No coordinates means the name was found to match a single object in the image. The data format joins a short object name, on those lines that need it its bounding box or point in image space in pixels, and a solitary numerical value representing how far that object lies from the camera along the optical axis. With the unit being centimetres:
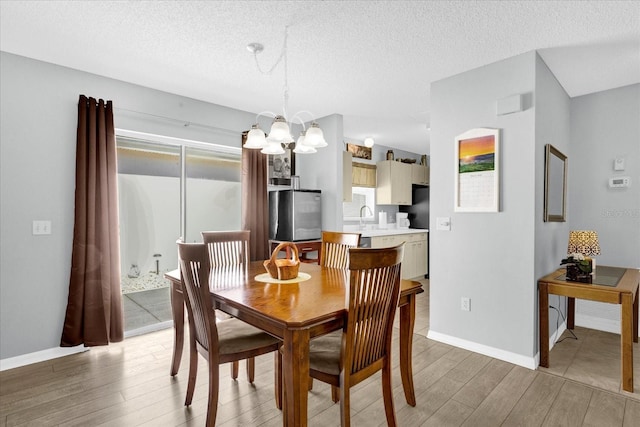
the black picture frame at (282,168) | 429
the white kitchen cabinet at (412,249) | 510
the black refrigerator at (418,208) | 623
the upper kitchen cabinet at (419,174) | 625
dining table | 141
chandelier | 212
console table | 226
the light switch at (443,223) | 306
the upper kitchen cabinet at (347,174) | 495
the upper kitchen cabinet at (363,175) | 547
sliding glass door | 337
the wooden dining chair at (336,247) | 273
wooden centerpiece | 215
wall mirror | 277
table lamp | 283
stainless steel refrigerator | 400
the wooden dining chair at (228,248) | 283
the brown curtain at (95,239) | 283
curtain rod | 316
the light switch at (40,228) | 271
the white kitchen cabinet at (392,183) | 577
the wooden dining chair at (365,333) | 153
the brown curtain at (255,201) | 396
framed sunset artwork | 274
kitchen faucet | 575
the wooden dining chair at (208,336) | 175
